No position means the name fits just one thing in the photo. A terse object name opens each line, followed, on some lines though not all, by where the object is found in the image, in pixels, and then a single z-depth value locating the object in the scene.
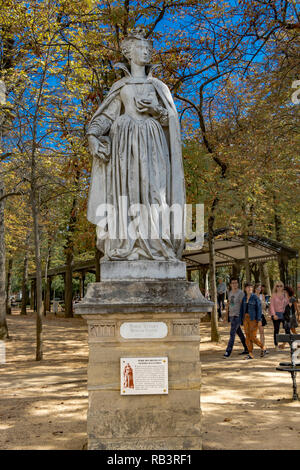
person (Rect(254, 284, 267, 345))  11.12
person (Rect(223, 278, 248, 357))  11.20
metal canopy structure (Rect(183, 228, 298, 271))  18.97
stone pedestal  4.20
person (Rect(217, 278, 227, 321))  24.05
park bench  7.80
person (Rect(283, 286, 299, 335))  12.30
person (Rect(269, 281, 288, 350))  12.91
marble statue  4.74
